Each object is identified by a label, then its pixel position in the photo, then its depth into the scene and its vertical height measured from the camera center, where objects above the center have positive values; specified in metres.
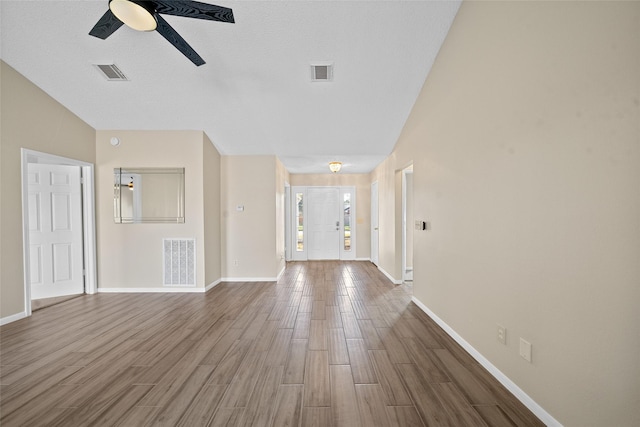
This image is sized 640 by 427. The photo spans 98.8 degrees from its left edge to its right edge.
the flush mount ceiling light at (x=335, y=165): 5.73 +0.93
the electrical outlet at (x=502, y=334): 2.08 -0.97
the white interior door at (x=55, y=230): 4.05 -0.28
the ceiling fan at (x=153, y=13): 1.84 +1.38
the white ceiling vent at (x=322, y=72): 3.18 +1.64
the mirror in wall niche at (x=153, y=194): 4.55 +0.28
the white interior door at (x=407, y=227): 5.18 -0.39
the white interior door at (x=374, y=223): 6.86 -0.35
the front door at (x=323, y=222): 7.70 -0.35
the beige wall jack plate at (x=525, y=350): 1.84 -0.97
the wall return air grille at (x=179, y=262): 4.57 -0.86
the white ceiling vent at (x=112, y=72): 3.25 +1.70
